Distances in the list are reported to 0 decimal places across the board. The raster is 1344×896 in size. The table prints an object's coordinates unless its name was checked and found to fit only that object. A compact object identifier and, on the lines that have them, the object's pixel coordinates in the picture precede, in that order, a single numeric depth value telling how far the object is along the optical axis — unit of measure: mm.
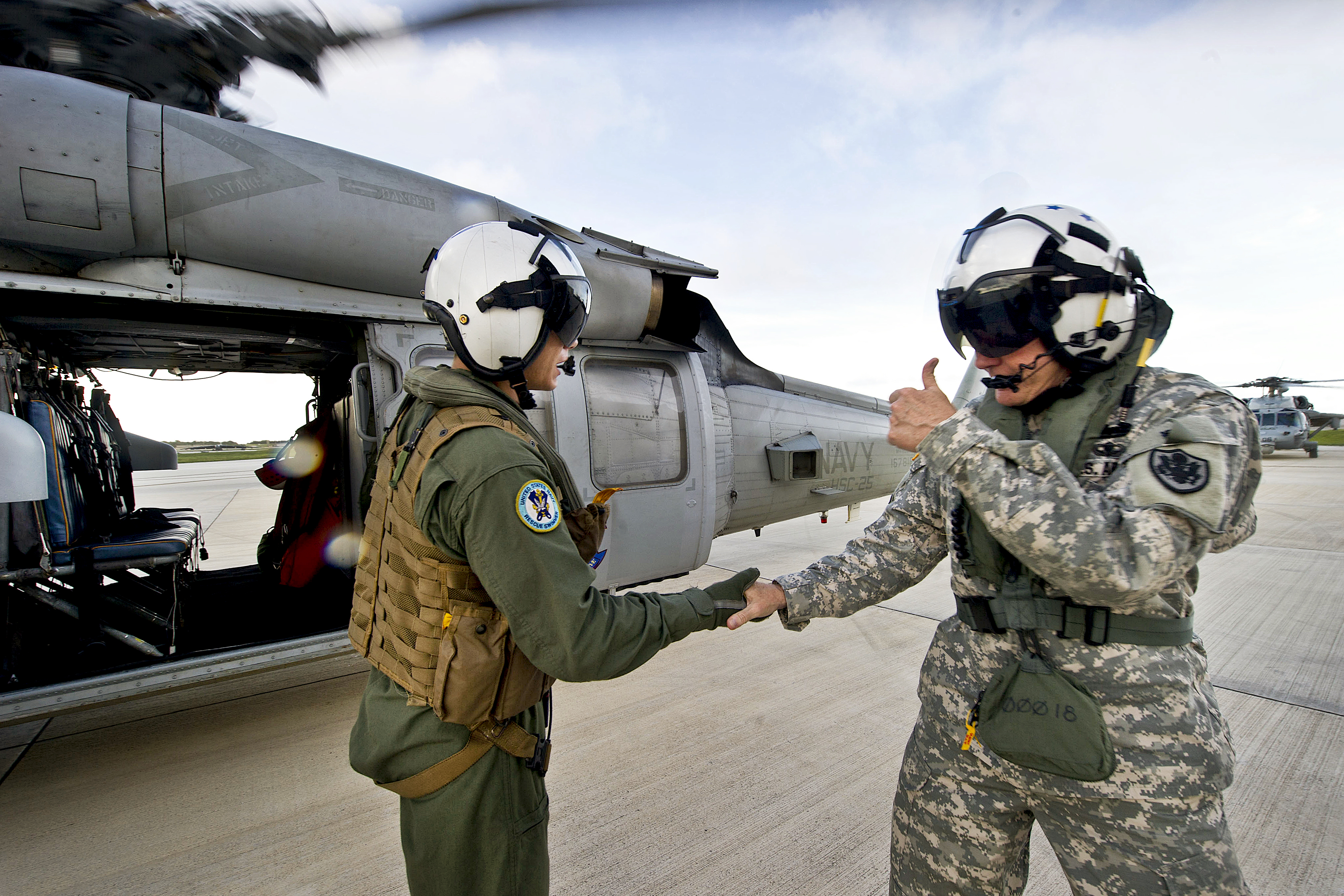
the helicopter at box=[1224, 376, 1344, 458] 25906
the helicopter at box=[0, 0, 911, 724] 2768
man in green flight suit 1324
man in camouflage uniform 1306
